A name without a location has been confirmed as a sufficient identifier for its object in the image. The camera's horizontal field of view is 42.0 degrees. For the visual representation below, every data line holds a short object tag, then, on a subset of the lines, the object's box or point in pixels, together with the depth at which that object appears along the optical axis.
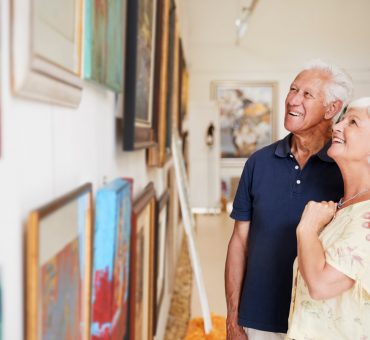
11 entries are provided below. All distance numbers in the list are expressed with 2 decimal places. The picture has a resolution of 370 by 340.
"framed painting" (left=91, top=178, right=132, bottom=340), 1.45
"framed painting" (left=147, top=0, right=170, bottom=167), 2.87
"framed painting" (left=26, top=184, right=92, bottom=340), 0.93
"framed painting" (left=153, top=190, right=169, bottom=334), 3.38
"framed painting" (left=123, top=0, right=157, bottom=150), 1.94
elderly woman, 1.79
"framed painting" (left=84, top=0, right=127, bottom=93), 1.33
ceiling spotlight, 11.43
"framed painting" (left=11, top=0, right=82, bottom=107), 0.85
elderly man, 2.54
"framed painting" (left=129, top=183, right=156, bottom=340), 2.01
